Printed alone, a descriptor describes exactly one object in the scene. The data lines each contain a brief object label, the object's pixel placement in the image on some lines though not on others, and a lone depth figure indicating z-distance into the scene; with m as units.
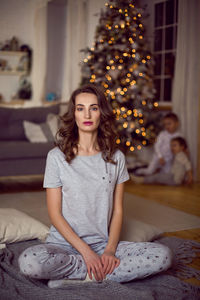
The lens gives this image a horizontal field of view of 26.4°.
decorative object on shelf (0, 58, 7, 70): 7.18
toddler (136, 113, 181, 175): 5.01
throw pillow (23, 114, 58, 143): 4.53
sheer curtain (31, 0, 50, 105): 7.14
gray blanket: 1.67
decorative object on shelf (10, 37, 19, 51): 7.21
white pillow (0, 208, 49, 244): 2.31
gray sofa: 4.16
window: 5.51
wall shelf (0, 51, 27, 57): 7.20
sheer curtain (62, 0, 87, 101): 6.92
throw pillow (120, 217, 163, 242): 2.43
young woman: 1.73
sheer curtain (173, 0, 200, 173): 4.88
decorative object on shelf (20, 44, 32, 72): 7.28
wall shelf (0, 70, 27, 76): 7.23
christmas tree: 4.97
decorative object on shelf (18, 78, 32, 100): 7.30
